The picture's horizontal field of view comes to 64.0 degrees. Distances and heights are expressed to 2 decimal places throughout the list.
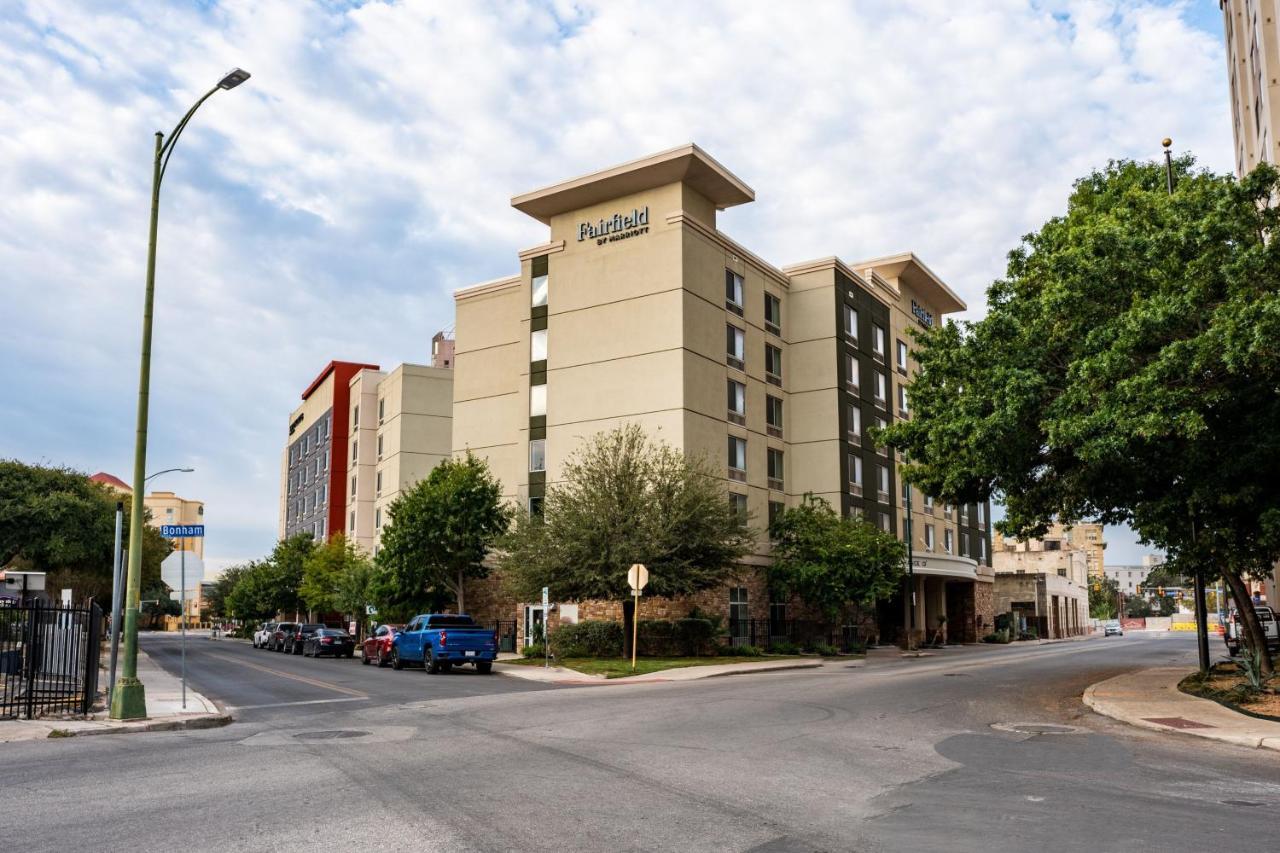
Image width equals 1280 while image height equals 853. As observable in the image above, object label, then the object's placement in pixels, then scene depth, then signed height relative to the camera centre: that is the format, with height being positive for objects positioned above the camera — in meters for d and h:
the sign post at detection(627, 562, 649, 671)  29.97 -0.39
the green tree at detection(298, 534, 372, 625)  53.53 -0.84
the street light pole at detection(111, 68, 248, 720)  16.44 +0.79
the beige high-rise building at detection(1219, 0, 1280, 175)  29.83 +15.94
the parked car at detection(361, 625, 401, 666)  36.53 -3.01
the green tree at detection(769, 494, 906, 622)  42.56 +0.15
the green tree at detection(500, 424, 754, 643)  34.00 +0.97
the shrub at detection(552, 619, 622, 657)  38.34 -2.91
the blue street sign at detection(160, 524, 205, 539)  18.47 +0.60
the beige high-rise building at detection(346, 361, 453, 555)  64.19 +8.10
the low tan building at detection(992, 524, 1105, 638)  82.12 -1.90
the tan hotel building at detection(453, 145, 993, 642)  43.06 +9.75
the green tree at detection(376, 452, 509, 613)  44.50 +1.44
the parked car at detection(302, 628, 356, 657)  45.94 -3.59
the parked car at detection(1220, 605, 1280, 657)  30.17 -2.28
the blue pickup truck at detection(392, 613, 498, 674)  31.16 -2.46
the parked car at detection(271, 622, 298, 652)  52.12 -3.81
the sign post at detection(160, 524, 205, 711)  18.55 +0.54
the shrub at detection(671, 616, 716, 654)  38.66 -2.63
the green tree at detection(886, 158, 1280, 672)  16.59 +3.22
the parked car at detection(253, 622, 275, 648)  57.09 -4.12
